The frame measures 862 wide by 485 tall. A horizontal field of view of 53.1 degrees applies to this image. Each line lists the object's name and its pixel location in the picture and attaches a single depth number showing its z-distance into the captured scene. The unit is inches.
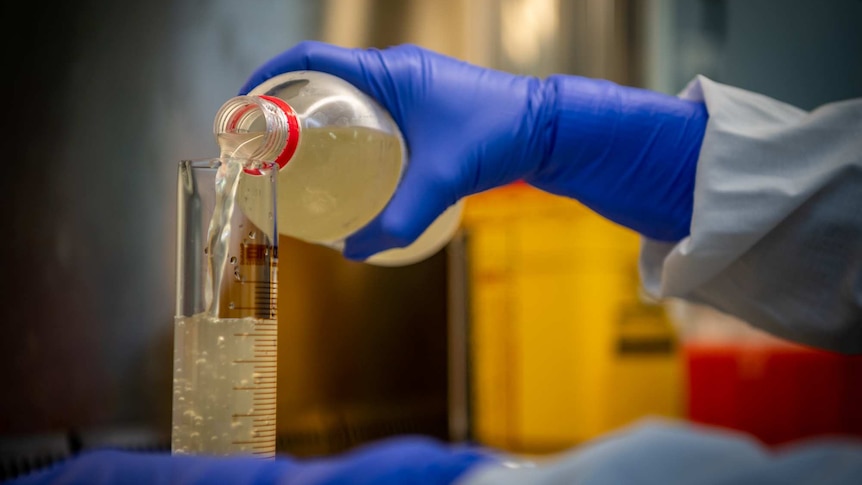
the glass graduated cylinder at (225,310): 29.4
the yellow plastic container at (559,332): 83.3
